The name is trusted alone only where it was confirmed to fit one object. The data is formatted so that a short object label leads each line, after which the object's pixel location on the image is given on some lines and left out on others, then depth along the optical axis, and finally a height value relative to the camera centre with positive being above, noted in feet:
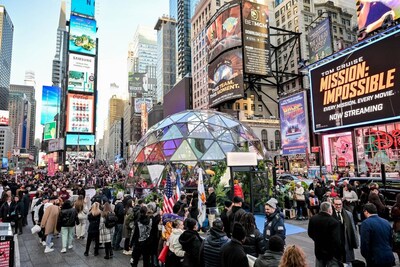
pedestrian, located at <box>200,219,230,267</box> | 14.96 -4.62
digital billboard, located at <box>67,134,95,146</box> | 269.23 +25.13
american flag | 30.09 -4.54
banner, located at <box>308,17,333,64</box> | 119.03 +54.95
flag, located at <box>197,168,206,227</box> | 33.16 -4.72
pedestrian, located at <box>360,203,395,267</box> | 16.67 -5.03
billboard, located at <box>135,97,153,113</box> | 424.75 +96.02
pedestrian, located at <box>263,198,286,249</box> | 18.33 -4.06
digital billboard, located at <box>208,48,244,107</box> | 180.55 +59.70
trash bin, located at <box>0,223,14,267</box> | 21.80 -6.68
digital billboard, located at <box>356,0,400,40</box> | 86.84 +49.18
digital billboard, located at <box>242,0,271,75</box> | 180.75 +81.23
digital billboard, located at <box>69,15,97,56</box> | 280.10 +135.37
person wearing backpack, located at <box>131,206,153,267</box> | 23.37 -6.52
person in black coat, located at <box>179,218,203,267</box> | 16.61 -4.92
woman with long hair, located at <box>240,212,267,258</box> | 17.28 -4.88
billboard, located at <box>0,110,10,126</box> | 286.77 +51.85
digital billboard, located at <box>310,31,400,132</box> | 81.00 +24.52
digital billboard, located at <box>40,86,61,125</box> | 416.46 +101.09
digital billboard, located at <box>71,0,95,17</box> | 304.09 +179.00
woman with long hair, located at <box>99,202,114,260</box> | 28.17 -7.31
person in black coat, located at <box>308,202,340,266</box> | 17.47 -4.82
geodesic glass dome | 55.93 +5.17
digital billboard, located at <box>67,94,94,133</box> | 268.00 +51.87
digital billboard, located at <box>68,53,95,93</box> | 273.07 +93.38
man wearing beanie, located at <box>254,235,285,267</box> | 12.12 -4.14
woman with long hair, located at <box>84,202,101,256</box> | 28.91 -6.23
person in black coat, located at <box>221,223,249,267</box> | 13.14 -4.34
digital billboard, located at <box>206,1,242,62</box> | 184.75 +94.50
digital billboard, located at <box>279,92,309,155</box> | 135.50 +19.42
